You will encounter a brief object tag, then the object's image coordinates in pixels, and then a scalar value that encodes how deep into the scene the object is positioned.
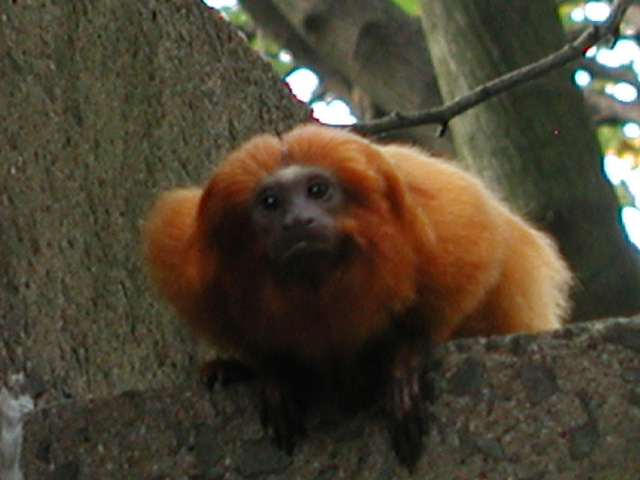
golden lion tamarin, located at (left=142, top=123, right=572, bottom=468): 7.56
